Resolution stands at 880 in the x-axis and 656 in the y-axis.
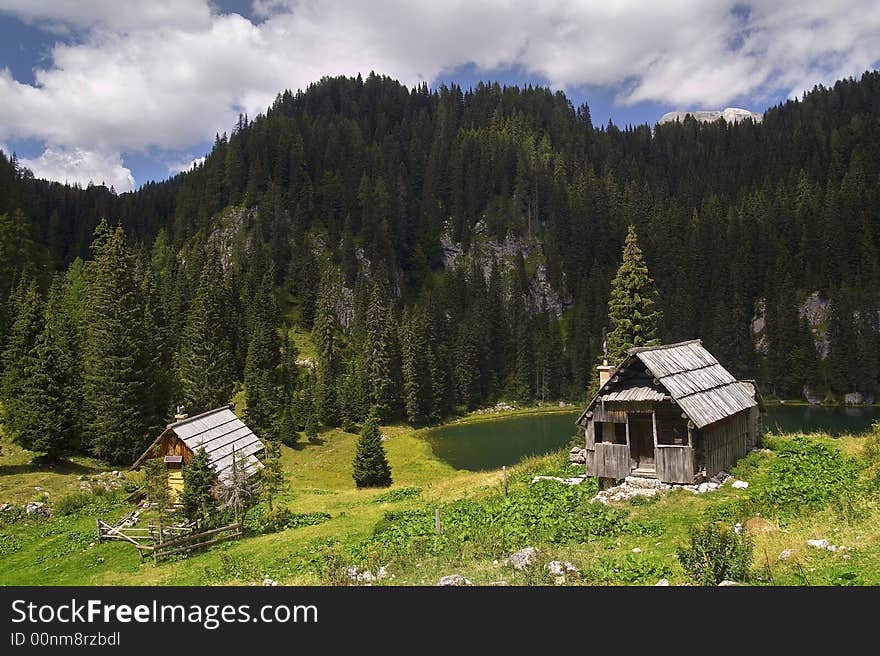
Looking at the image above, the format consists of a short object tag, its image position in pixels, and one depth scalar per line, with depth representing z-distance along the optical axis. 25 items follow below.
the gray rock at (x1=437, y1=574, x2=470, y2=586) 14.90
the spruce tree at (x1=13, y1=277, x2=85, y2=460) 42.16
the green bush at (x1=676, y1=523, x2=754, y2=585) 13.05
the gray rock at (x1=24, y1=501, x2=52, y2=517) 32.59
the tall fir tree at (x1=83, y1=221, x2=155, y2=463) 48.19
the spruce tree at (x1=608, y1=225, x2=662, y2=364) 41.12
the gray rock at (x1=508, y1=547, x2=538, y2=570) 16.33
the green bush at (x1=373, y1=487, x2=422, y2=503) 34.42
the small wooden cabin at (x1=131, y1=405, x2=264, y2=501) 33.62
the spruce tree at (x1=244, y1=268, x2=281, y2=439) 73.75
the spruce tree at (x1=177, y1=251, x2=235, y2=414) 69.96
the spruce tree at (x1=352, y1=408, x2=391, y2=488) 45.66
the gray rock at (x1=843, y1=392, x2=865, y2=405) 100.44
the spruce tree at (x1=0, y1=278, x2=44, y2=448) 42.44
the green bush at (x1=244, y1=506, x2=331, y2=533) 28.45
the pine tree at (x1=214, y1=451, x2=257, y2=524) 29.64
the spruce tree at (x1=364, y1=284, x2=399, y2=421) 96.00
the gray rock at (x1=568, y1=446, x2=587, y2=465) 34.00
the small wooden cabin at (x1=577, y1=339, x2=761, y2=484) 26.92
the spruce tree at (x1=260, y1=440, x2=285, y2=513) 29.92
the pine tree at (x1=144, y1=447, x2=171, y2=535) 26.09
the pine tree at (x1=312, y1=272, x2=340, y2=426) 87.25
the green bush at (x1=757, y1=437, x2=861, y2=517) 21.12
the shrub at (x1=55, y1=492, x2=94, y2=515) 33.75
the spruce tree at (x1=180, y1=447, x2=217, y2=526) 26.83
